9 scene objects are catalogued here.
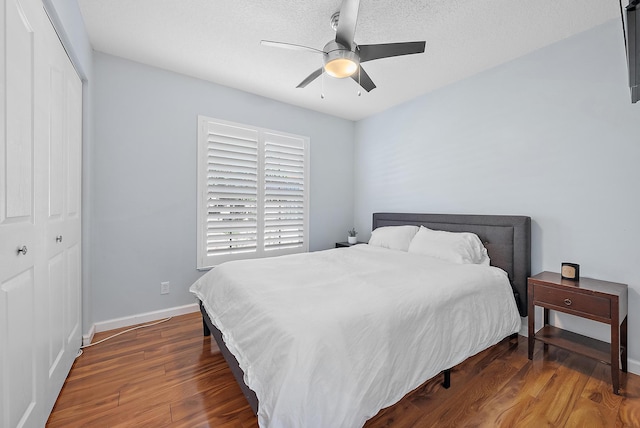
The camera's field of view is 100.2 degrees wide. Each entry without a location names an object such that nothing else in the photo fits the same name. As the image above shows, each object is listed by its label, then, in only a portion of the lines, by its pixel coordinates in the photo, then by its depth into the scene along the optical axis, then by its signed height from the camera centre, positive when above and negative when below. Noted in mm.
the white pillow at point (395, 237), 3184 -295
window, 3158 +260
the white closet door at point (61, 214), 1526 -18
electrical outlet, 2904 -824
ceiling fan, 1714 +1142
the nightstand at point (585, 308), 1776 -678
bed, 1146 -620
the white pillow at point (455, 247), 2574 -343
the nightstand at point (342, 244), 4062 -486
